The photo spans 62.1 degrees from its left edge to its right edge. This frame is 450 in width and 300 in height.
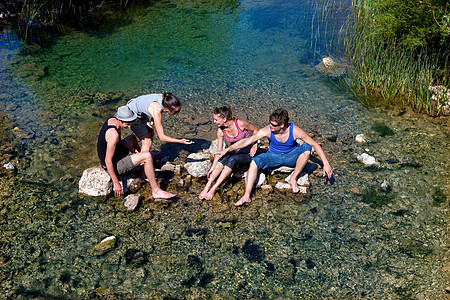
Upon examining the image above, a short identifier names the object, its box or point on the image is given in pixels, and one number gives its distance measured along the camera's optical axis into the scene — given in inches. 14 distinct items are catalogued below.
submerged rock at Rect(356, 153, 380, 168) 283.4
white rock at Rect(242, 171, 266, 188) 267.9
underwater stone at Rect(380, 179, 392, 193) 261.0
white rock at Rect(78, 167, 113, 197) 260.1
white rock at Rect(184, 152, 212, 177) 278.5
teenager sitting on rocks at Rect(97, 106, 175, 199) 239.0
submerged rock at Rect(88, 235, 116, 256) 219.1
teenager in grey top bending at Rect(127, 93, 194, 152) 245.6
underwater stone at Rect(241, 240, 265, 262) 215.8
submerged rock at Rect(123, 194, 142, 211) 249.1
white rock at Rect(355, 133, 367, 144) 311.3
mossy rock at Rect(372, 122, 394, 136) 322.8
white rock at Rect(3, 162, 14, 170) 282.1
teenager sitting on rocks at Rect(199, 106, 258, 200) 259.0
